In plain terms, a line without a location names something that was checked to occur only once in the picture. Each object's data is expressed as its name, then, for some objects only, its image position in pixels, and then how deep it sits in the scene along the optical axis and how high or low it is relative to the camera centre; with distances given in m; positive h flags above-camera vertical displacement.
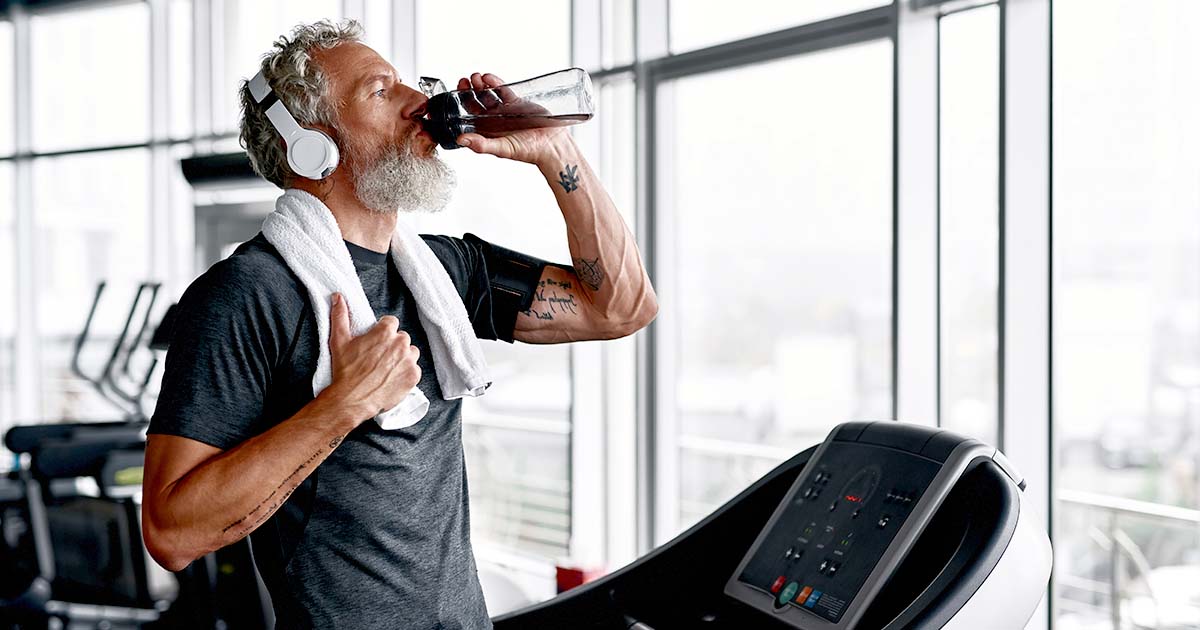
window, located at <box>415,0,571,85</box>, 3.74 +1.04
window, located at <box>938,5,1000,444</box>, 2.39 +0.32
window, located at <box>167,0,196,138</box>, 4.86 +1.17
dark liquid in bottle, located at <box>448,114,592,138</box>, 1.41 +0.27
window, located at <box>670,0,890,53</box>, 2.82 +0.86
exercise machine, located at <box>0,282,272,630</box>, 3.39 -0.83
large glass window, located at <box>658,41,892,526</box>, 5.77 +0.34
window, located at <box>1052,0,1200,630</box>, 2.46 +0.05
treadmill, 1.22 -0.32
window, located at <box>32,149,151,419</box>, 5.23 +0.31
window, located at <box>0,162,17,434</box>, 5.59 +0.10
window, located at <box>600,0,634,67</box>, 3.25 +0.89
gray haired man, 1.16 -0.07
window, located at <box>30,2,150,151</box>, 5.09 +1.20
